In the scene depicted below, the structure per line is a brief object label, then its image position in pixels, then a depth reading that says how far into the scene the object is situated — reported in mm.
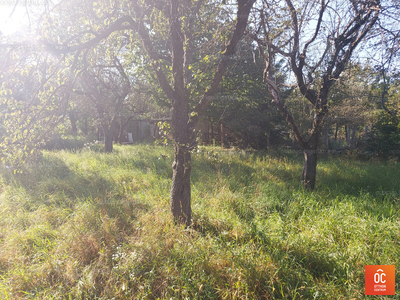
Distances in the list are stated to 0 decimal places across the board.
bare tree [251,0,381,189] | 4594
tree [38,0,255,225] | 2930
